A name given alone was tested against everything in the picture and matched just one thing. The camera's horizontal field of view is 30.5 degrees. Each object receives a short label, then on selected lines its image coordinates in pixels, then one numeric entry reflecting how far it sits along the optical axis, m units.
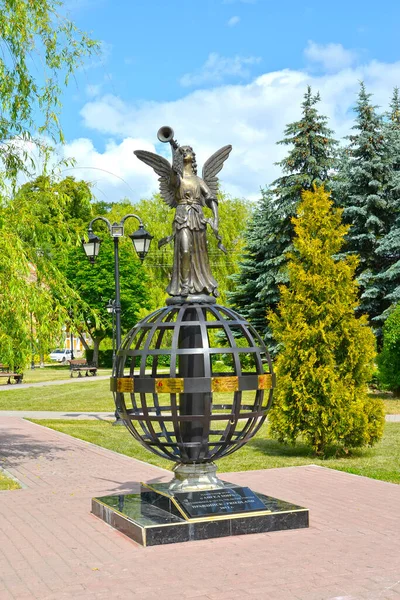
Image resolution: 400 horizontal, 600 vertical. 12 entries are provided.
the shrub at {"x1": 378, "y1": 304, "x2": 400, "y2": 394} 21.48
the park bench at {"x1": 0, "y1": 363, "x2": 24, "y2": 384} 31.66
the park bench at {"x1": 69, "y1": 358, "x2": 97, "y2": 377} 36.42
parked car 63.66
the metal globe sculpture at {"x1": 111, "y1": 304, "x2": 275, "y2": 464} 7.19
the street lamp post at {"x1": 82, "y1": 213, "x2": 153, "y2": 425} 16.73
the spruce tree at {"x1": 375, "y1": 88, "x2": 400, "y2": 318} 25.36
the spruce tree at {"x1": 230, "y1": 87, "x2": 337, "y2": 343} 29.23
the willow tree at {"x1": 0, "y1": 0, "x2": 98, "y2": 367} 10.16
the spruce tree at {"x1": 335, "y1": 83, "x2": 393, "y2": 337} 26.83
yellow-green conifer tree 11.59
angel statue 8.05
